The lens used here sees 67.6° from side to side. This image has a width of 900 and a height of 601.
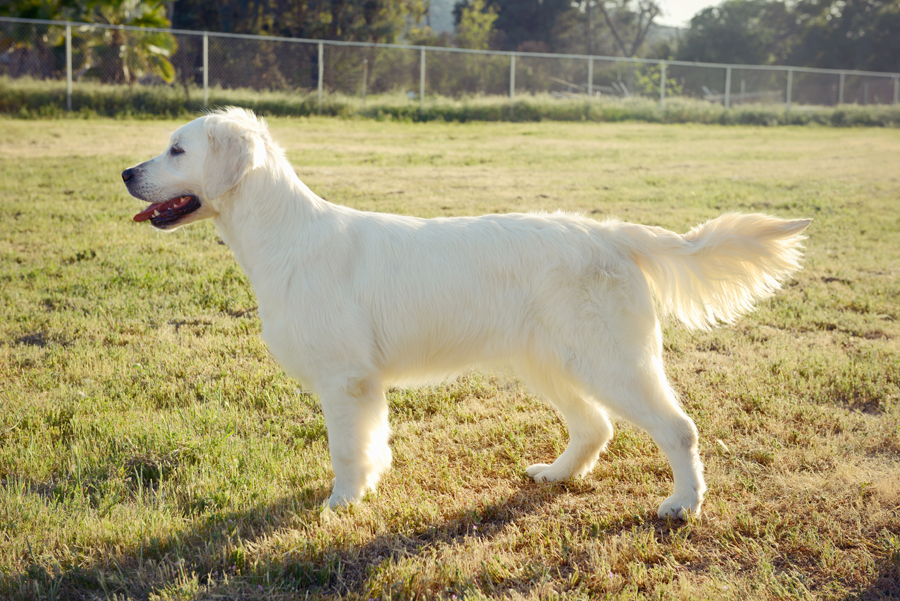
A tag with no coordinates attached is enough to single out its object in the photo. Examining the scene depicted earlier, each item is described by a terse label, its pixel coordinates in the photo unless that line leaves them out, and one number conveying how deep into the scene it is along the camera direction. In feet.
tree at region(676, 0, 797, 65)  151.53
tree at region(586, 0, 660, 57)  165.78
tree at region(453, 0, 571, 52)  142.51
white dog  10.23
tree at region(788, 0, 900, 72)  138.62
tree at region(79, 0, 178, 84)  62.28
